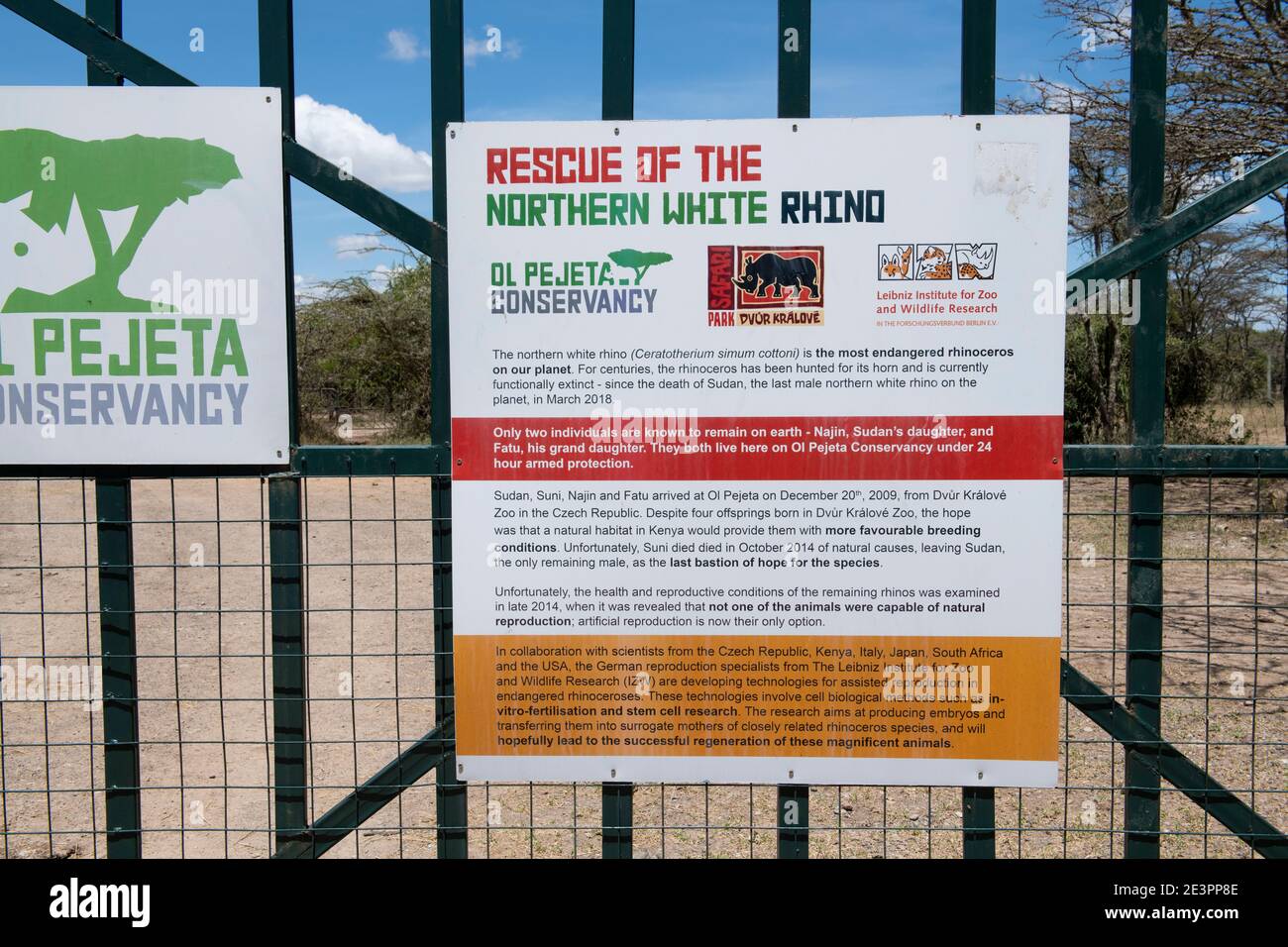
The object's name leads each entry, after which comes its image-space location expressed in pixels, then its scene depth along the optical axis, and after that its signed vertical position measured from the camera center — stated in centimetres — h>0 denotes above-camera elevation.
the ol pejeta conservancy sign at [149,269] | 314 +49
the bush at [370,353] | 2355 +184
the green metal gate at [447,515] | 304 -26
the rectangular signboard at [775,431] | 300 +0
